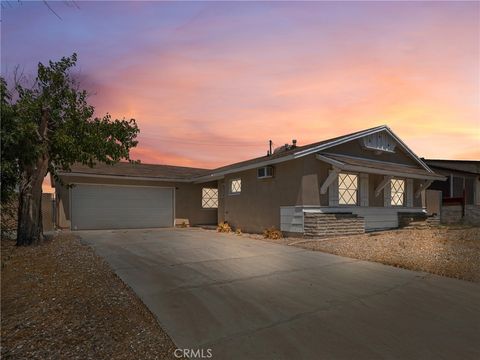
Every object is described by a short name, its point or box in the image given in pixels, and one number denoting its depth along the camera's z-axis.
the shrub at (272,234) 12.68
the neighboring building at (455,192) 18.14
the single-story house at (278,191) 12.74
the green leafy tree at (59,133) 9.98
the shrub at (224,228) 15.98
